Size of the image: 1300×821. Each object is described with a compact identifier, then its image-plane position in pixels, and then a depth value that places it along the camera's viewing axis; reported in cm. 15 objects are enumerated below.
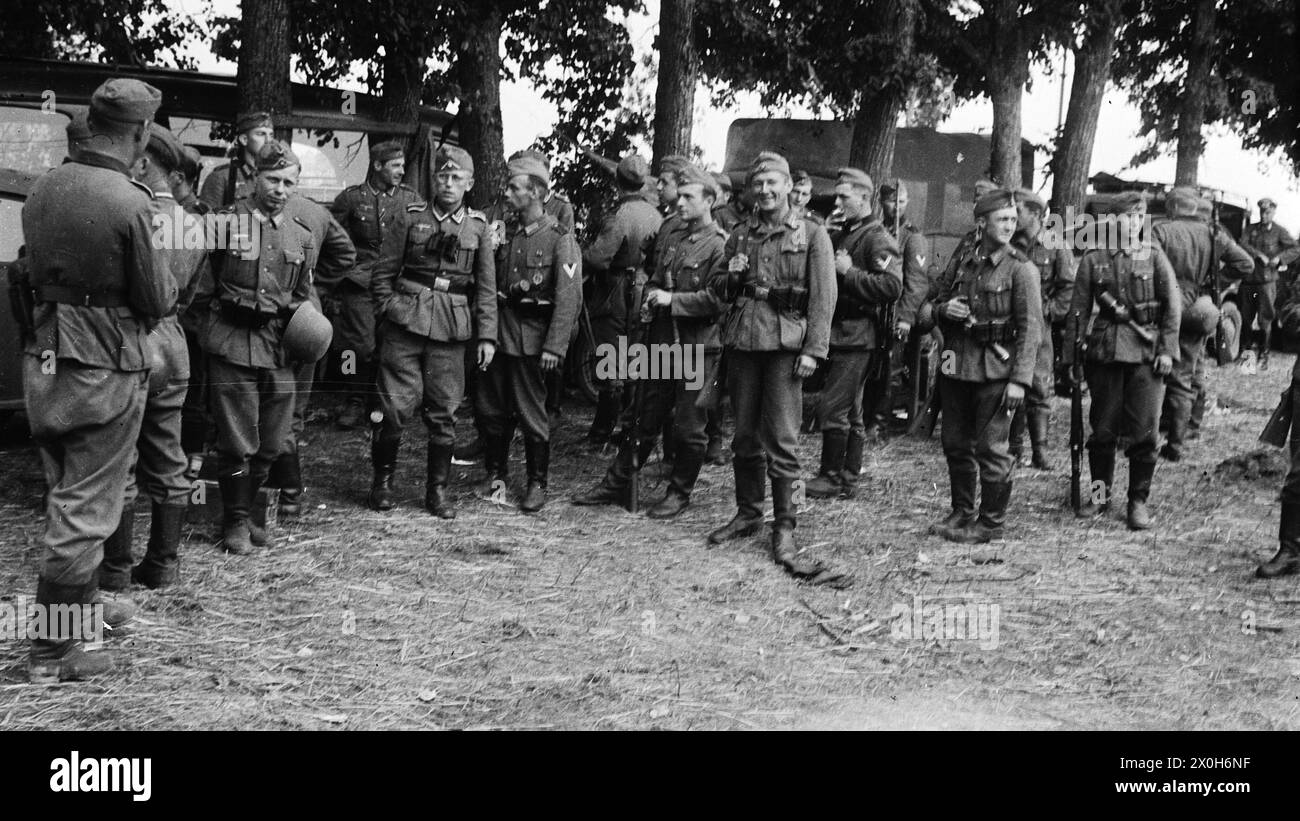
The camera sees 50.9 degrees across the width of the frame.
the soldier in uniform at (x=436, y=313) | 780
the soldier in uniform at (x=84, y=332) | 501
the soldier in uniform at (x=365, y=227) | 977
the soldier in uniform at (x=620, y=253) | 930
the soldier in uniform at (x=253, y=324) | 677
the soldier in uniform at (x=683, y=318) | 795
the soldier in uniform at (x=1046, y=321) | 989
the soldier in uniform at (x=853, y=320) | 865
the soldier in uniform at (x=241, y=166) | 812
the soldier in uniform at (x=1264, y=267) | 1543
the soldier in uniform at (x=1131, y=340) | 807
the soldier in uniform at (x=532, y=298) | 814
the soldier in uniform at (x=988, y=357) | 762
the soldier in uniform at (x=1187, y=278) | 1002
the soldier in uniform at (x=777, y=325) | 716
